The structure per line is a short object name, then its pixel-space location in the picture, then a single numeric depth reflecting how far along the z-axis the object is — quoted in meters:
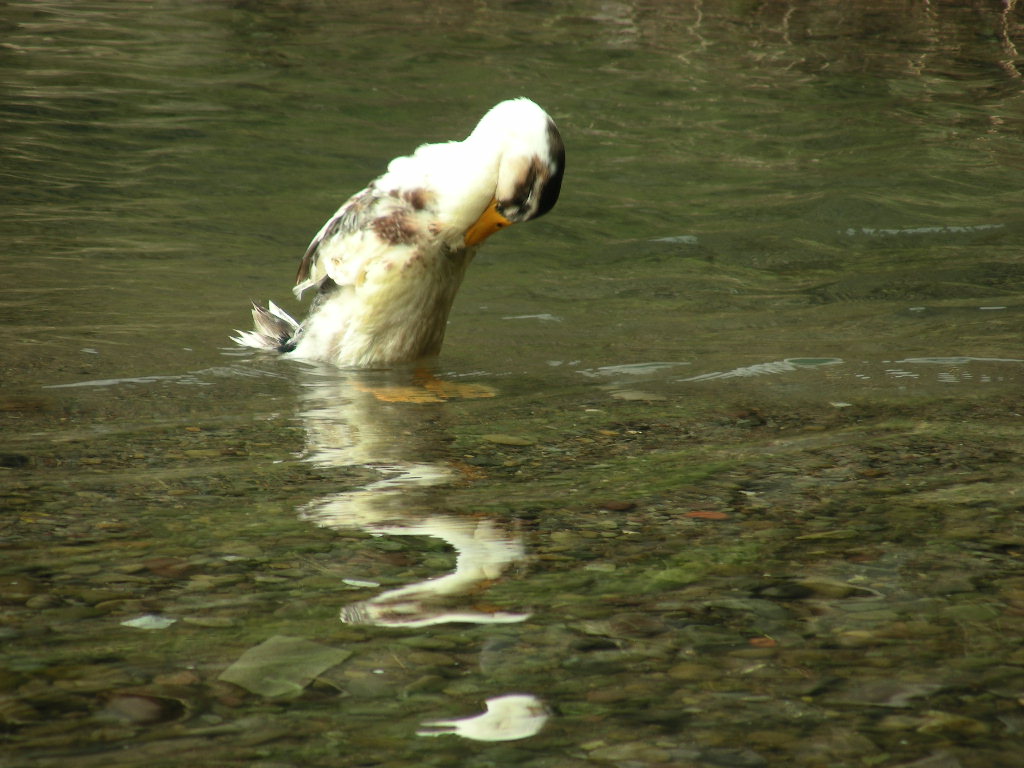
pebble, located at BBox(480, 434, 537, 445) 9.19
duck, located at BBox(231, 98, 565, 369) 12.32
